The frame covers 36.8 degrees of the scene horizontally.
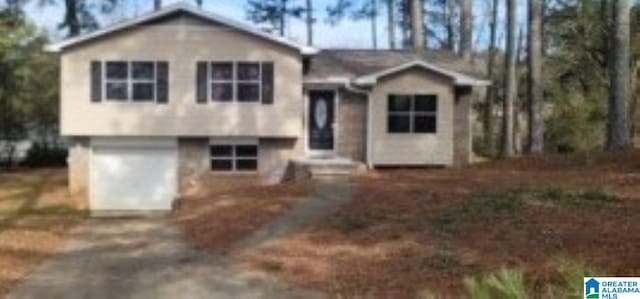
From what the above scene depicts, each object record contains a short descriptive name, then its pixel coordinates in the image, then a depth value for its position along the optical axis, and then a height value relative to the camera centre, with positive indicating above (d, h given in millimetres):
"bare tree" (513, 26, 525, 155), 48250 +821
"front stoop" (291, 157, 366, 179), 24828 -1168
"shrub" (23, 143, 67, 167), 43312 -1519
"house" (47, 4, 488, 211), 28531 +454
